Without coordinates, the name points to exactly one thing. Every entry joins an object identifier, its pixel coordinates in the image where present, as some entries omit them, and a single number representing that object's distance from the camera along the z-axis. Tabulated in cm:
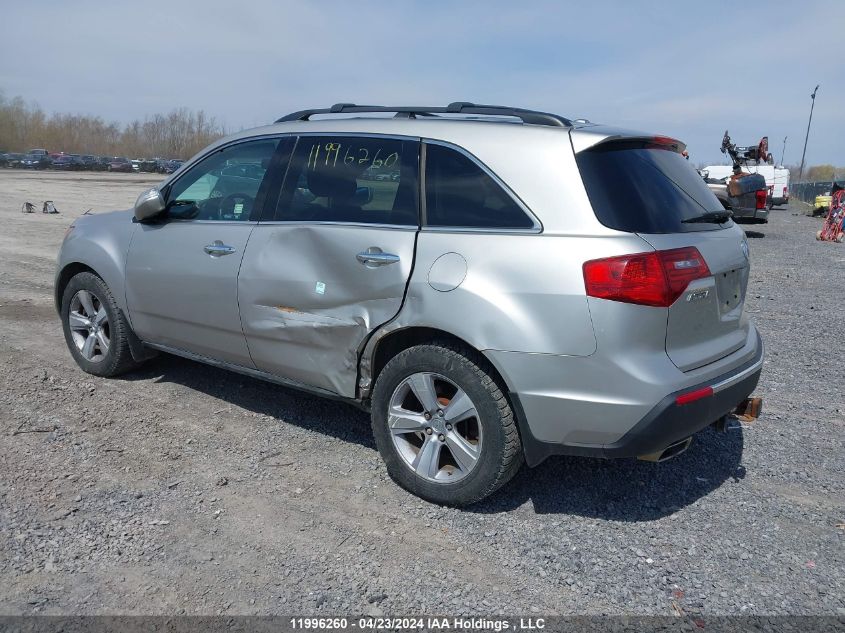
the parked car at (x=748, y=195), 1836
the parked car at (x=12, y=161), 5625
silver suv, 309
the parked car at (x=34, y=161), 5625
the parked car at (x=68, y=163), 5865
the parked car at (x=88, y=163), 6131
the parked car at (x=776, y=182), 3172
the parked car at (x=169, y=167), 6372
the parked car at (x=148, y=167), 6431
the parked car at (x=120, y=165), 6204
